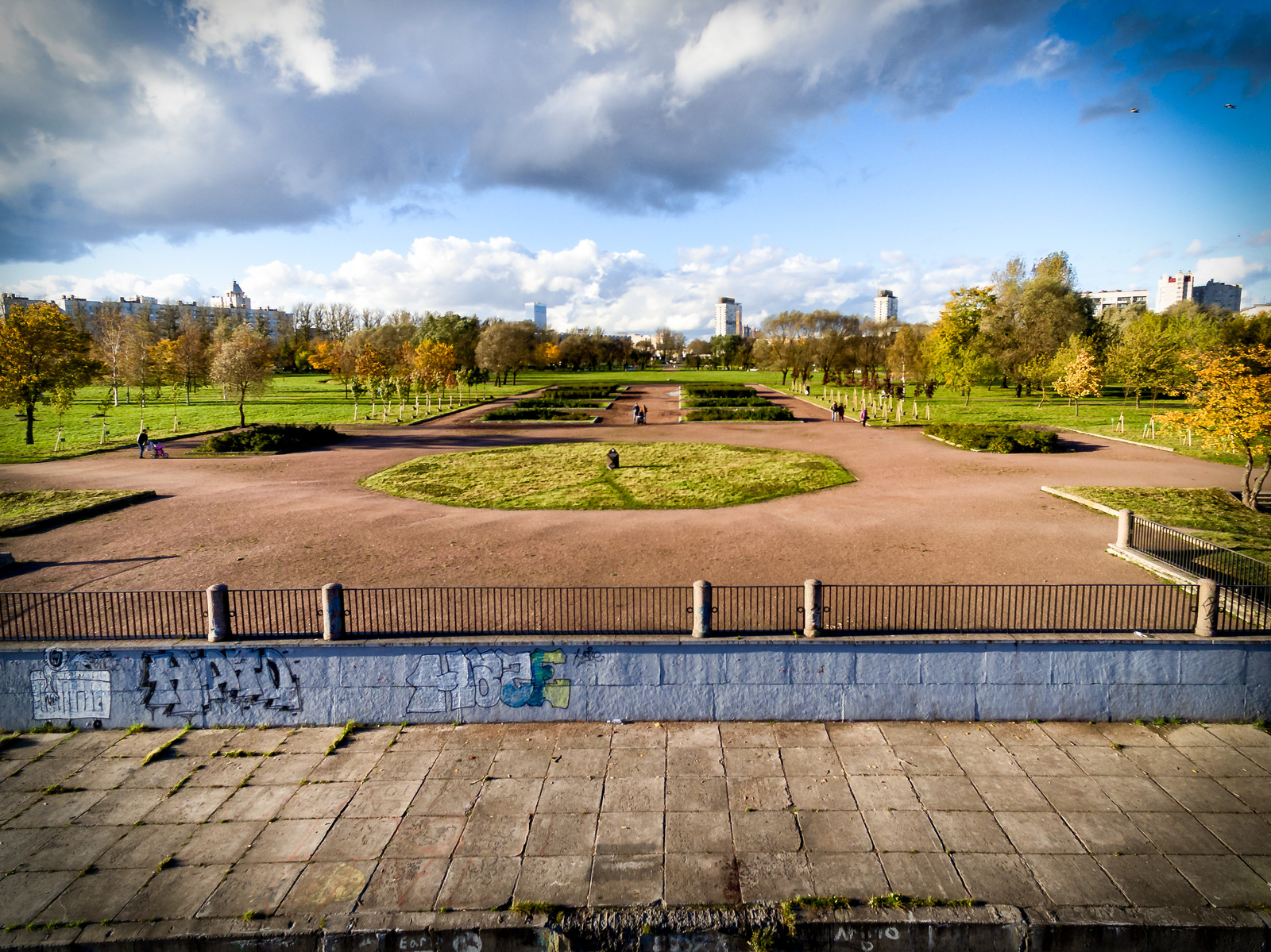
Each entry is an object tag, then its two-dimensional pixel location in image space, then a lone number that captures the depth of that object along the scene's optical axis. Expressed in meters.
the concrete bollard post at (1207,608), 9.64
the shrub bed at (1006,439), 29.61
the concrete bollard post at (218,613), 9.83
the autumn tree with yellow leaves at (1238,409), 18.05
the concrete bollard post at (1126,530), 14.96
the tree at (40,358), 30.31
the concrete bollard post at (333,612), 9.85
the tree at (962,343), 52.03
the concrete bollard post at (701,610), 9.84
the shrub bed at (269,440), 30.89
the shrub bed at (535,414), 43.38
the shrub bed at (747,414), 42.50
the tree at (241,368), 39.22
